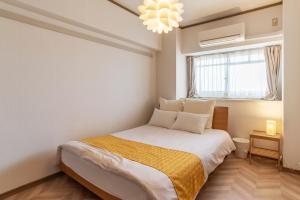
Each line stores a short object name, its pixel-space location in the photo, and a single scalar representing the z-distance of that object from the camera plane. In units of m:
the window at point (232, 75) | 3.26
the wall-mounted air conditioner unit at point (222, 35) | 3.08
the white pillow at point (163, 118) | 3.11
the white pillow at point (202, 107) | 3.05
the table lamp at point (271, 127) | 2.82
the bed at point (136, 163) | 1.39
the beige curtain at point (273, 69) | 3.03
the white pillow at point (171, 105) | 3.33
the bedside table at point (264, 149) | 2.63
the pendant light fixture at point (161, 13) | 1.76
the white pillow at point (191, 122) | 2.76
